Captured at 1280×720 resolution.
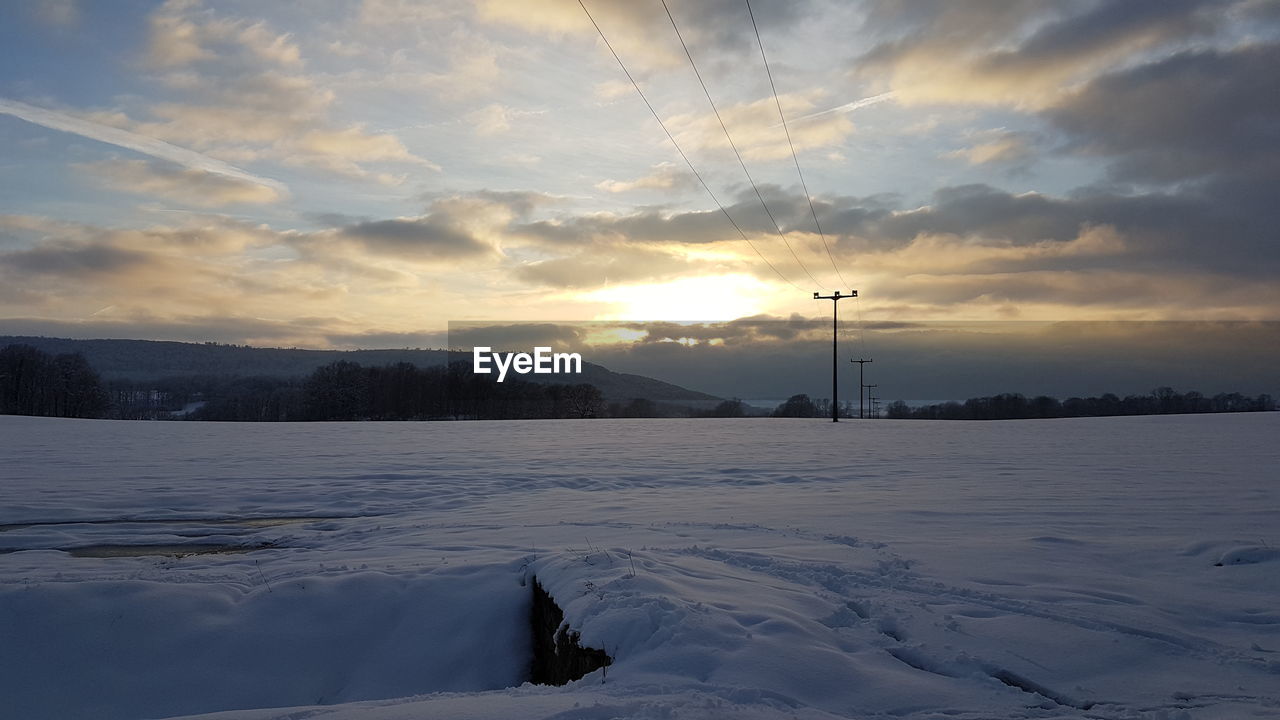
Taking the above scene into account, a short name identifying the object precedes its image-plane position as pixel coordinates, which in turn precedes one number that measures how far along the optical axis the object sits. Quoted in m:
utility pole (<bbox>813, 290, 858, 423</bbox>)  38.28
